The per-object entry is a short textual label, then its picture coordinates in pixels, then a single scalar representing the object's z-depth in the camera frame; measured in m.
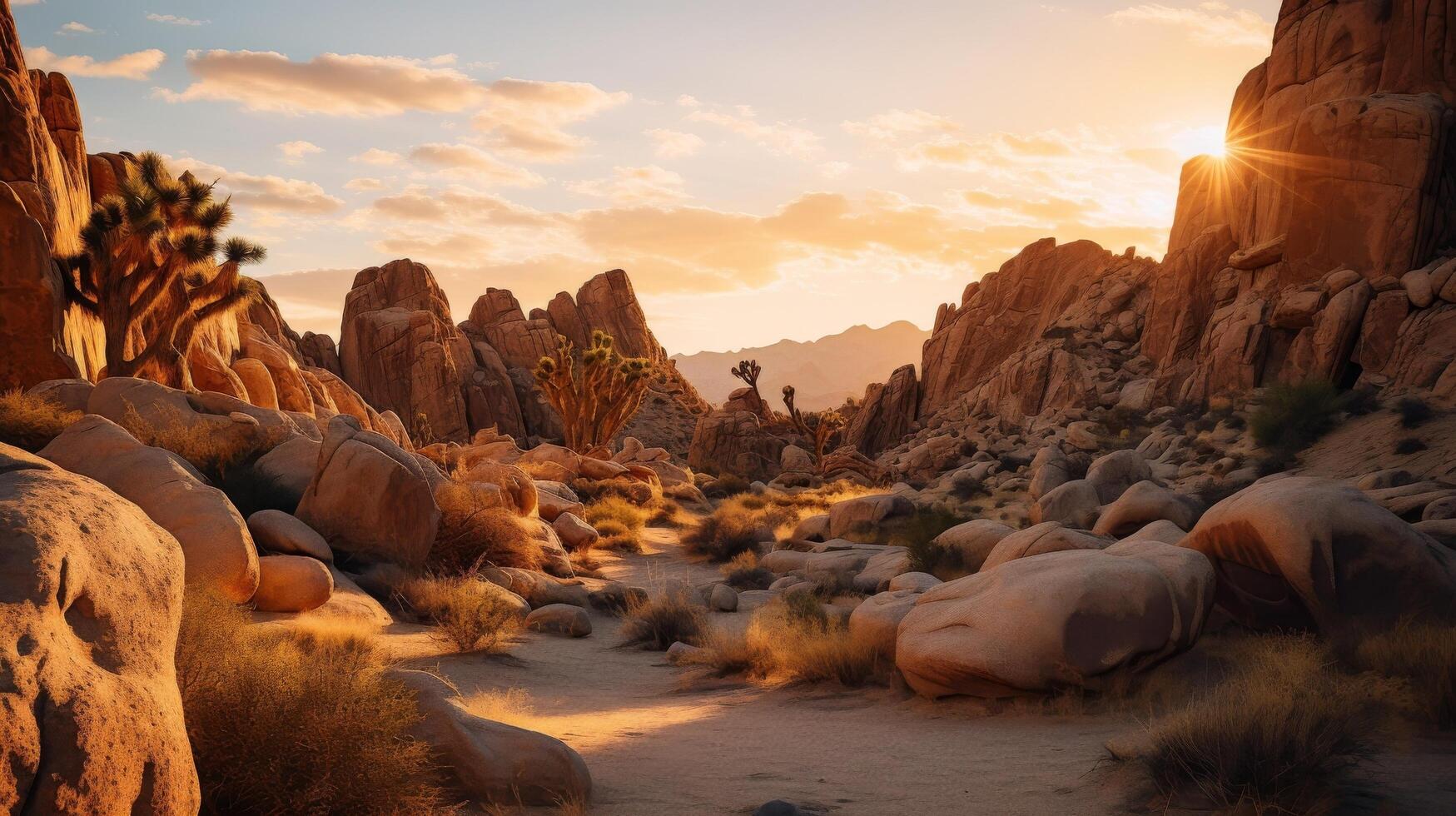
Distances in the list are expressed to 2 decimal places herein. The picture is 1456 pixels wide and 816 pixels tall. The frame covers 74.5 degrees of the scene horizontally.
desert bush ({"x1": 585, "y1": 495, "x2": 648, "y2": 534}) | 25.31
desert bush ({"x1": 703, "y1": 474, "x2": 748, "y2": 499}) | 39.34
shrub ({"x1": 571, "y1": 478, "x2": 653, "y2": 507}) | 30.36
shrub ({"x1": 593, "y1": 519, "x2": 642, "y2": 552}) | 22.72
